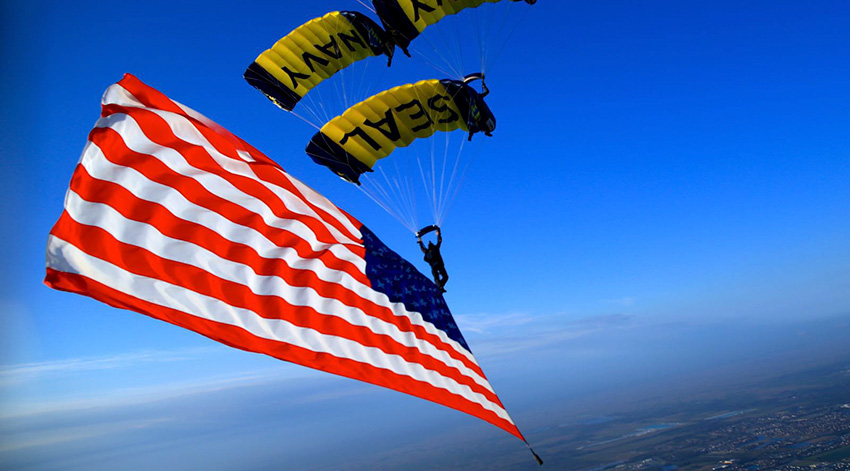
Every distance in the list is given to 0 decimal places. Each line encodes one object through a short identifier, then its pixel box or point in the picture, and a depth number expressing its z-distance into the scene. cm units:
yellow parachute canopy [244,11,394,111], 1355
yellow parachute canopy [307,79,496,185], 1270
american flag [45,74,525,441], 516
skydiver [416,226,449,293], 1123
